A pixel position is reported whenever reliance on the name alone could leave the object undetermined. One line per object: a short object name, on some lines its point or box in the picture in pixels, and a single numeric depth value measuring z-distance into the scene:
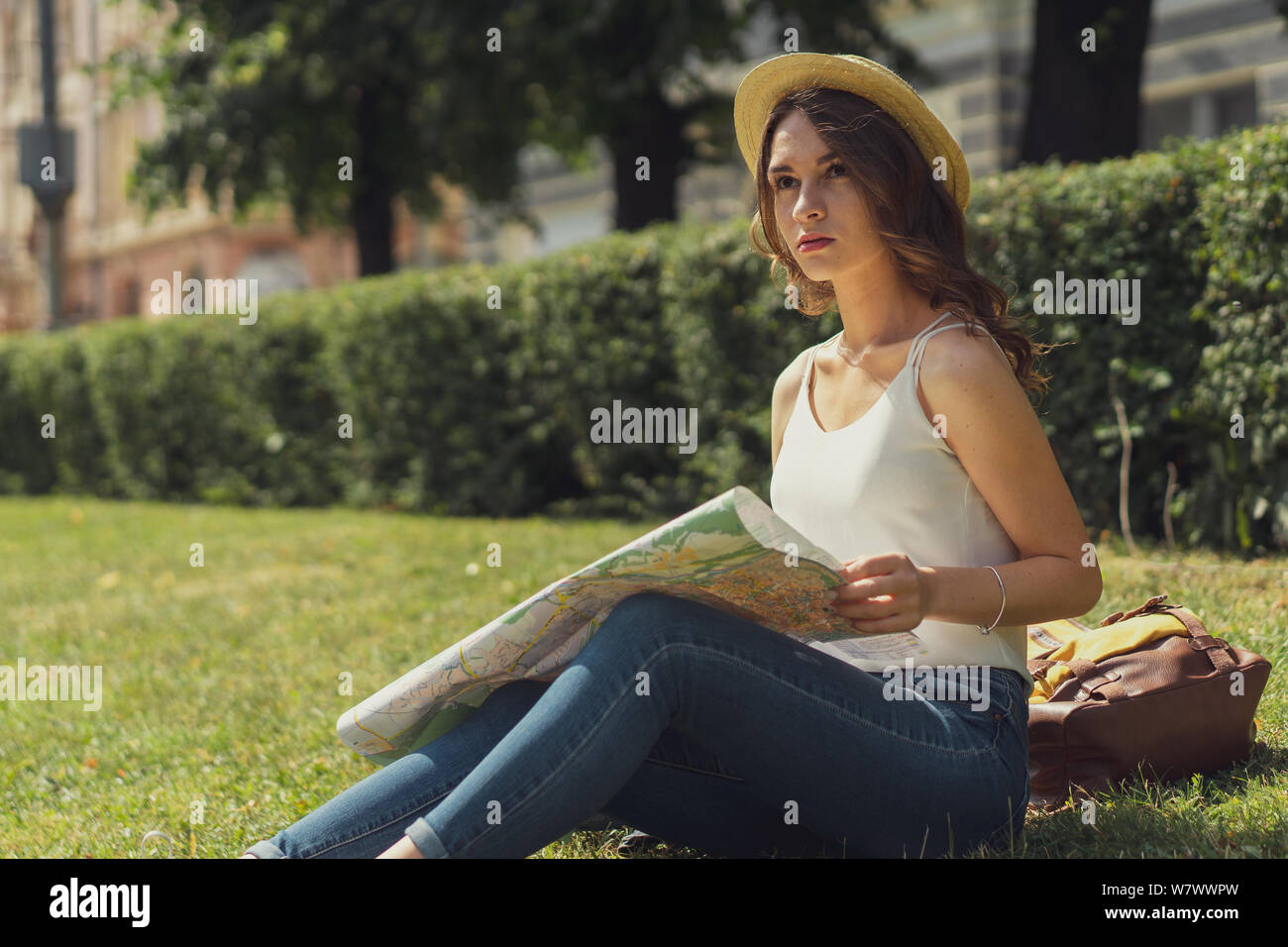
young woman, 2.40
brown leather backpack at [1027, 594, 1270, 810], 2.99
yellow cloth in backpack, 3.08
